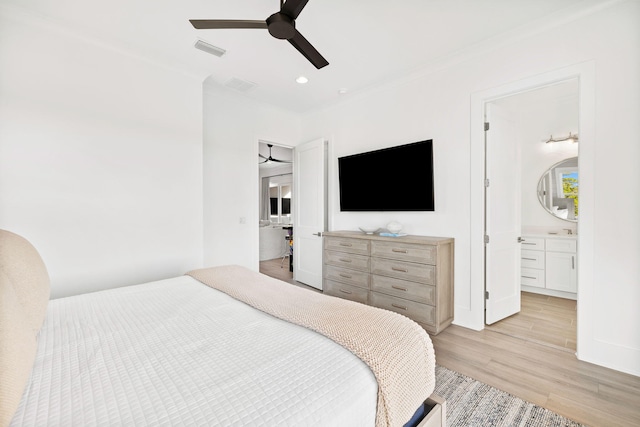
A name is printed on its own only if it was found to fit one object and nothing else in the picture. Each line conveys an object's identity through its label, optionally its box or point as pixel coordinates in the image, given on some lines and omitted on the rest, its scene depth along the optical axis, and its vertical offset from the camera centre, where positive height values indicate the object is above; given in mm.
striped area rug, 1506 -1192
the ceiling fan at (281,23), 1599 +1183
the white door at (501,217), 2699 -78
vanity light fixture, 3755 +1004
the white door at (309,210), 3932 -5
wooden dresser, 2568 -688
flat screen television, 2957 +371
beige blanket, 959 -528
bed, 741 -549
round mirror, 3793 +281
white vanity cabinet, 3496 -765
